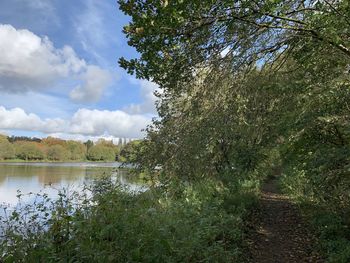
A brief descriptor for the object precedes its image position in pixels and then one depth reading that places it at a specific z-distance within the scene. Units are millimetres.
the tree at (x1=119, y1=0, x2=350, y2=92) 5180
